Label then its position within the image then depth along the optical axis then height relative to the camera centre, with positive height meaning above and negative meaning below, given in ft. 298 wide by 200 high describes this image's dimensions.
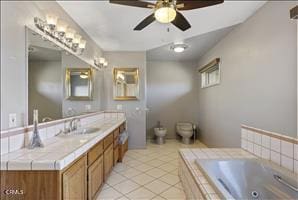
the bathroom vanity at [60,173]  4.09 -1.82
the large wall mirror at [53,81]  5.96 +0.74
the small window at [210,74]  13.46 +2.07
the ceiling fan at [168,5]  5.80 +3.04
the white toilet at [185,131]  16.48 -2.85
